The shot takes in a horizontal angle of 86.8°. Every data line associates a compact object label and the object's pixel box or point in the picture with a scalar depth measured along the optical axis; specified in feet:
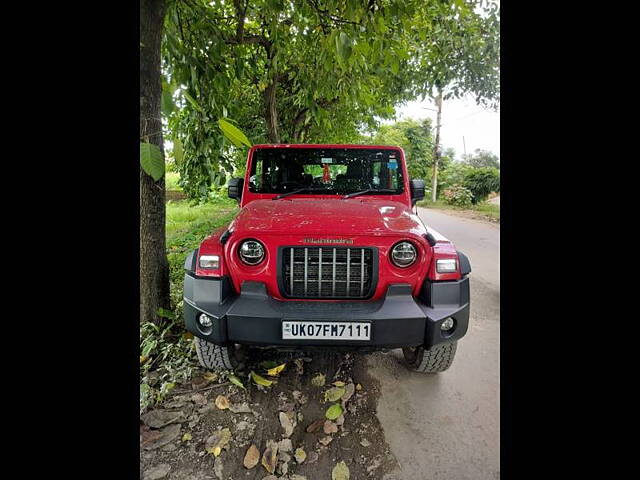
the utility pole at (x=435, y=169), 59.69
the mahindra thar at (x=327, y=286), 6.47
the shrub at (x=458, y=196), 55.42
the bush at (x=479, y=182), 50.90
